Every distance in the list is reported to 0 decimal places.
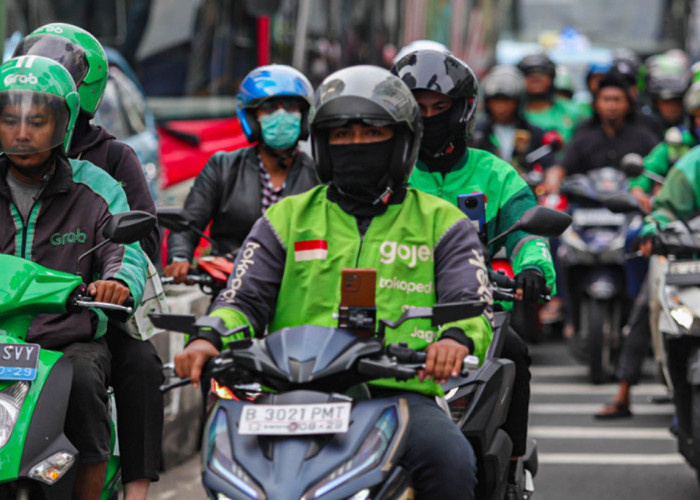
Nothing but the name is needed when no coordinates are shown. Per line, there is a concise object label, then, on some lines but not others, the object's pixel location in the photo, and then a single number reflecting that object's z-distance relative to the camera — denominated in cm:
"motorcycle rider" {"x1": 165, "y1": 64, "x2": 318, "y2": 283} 1485
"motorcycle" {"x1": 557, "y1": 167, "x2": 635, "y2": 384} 2431
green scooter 924
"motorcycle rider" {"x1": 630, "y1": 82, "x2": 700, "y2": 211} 2184
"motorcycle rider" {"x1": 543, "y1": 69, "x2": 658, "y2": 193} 2670
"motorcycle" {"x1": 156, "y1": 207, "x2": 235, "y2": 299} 1326
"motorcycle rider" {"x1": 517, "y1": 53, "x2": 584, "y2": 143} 3247
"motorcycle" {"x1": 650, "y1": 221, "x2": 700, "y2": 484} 1531
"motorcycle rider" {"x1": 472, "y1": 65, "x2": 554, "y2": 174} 2747
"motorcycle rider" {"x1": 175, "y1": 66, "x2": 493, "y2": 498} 933
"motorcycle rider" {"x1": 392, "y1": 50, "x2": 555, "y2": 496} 1233
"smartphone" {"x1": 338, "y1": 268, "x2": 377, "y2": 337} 859
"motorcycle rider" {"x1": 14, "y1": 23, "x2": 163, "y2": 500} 1123
